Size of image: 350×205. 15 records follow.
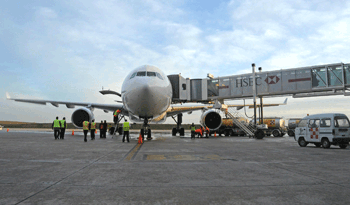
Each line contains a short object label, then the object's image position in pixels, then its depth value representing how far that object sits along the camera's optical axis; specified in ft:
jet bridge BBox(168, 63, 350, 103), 56.58
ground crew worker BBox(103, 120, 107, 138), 58.80
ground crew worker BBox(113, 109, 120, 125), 58.54
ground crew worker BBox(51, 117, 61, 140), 51.35
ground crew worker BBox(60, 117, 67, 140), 52.22
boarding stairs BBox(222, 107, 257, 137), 64.67
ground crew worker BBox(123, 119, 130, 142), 42.63
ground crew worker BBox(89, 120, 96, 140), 50.61
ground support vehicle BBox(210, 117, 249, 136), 84.70
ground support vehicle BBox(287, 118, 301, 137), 90.58
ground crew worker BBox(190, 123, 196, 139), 59.01
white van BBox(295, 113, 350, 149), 32.37
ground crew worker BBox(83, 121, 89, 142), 46.39
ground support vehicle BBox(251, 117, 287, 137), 81.61
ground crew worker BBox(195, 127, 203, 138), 63.71
